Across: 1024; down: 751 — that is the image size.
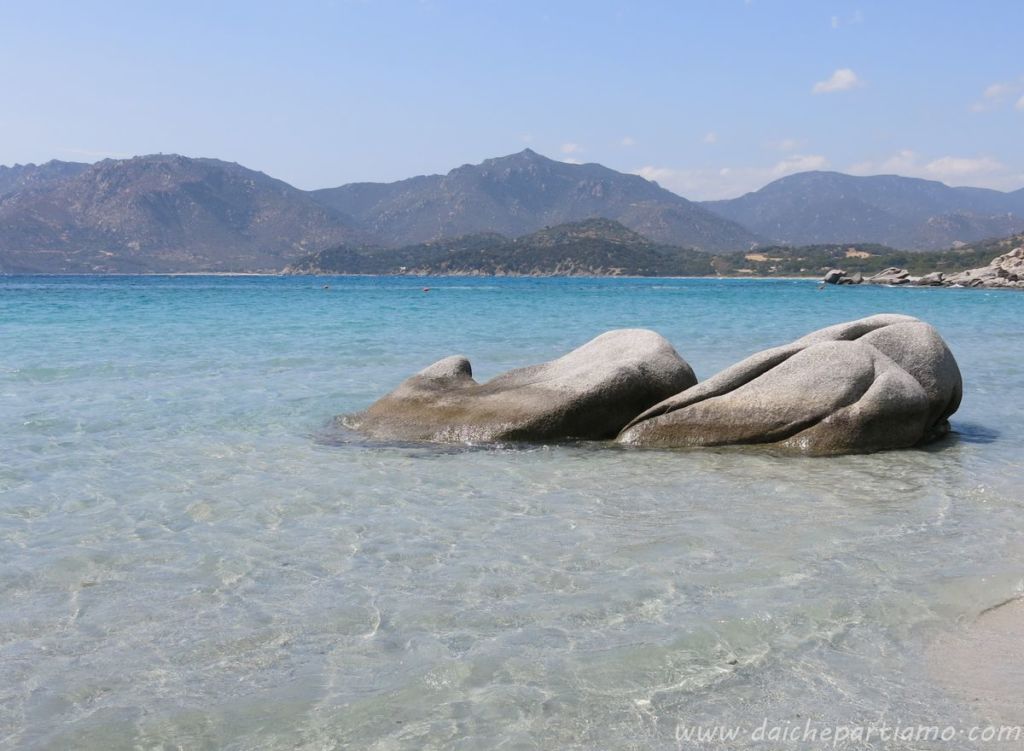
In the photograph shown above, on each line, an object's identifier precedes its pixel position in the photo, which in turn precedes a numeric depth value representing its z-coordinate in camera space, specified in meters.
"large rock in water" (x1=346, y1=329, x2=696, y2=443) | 11.78
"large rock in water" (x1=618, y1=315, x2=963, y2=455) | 11.27
